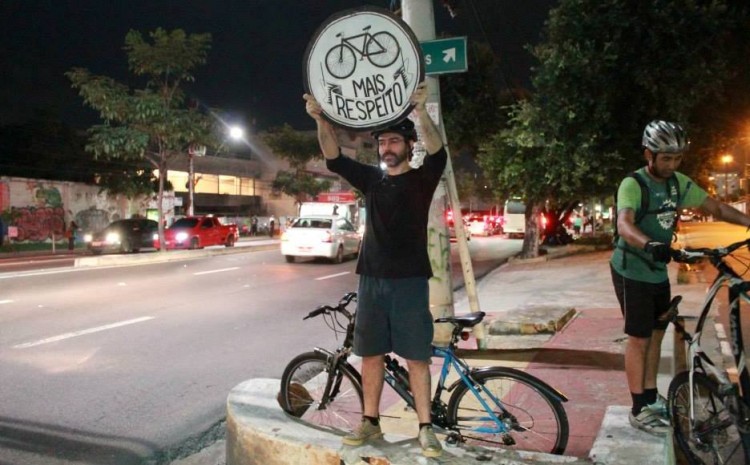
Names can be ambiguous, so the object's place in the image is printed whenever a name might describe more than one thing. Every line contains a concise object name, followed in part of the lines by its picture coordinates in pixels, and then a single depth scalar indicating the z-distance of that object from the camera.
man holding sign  3.36
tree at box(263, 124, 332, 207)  48.59
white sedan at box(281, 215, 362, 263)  20.17
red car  27.27
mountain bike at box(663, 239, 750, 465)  3.43
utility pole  6.38
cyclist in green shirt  3.74
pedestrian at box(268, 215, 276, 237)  44.91
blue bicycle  3.66
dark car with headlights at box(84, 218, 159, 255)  27.09
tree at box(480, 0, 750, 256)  13.26
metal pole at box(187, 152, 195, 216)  30.27
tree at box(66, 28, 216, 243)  22.17
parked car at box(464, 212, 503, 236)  49.75
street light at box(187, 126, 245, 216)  25.58
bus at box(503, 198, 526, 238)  42.72
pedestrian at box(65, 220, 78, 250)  30.11
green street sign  6.23
